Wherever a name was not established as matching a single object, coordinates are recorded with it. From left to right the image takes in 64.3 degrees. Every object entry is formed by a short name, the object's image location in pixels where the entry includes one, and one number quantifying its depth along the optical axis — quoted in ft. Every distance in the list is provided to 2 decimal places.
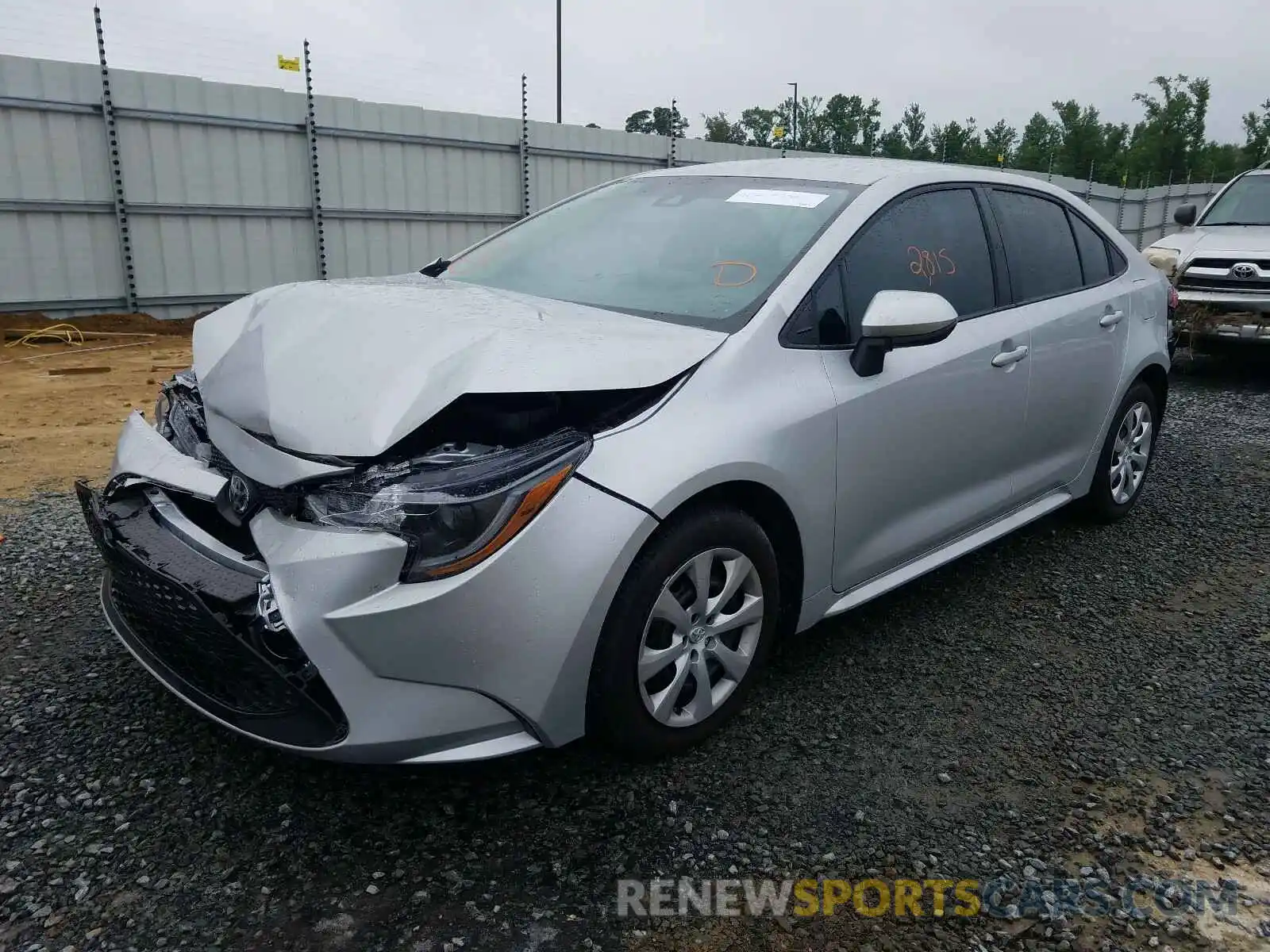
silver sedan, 7.21
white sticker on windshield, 10.88
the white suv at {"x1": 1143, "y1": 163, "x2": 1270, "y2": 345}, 27.58
